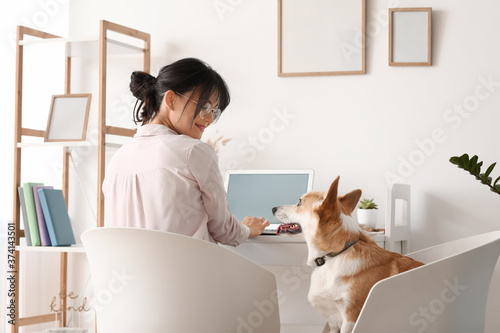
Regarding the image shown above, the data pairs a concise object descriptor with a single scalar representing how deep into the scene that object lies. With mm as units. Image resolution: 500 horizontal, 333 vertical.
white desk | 2135
